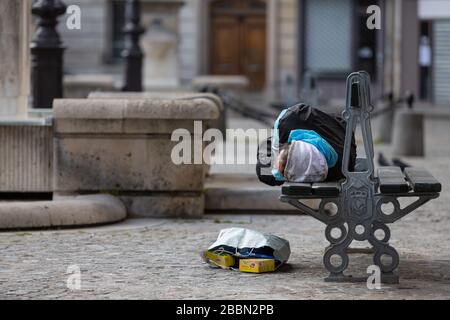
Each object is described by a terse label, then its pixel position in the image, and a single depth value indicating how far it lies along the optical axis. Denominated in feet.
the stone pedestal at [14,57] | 37.06
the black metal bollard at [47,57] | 44.62
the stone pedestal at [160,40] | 84.07
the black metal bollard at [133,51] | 69.36
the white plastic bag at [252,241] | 26.43
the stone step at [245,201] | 36.78
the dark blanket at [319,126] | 26.43
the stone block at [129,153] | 34.01
